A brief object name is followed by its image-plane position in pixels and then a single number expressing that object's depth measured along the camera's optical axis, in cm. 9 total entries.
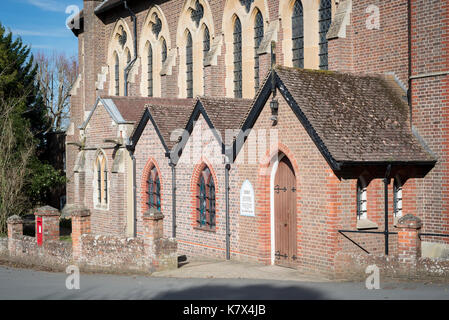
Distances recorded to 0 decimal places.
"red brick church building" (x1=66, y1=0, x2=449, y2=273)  1475
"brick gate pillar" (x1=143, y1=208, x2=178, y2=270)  1536
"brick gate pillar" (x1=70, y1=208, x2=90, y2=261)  1689
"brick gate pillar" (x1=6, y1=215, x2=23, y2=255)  2031
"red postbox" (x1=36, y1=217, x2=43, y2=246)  1883
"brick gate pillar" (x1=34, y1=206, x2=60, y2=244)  1869
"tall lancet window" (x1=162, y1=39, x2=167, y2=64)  3122
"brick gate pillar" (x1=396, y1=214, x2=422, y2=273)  1216
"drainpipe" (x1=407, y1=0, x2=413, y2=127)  1642
